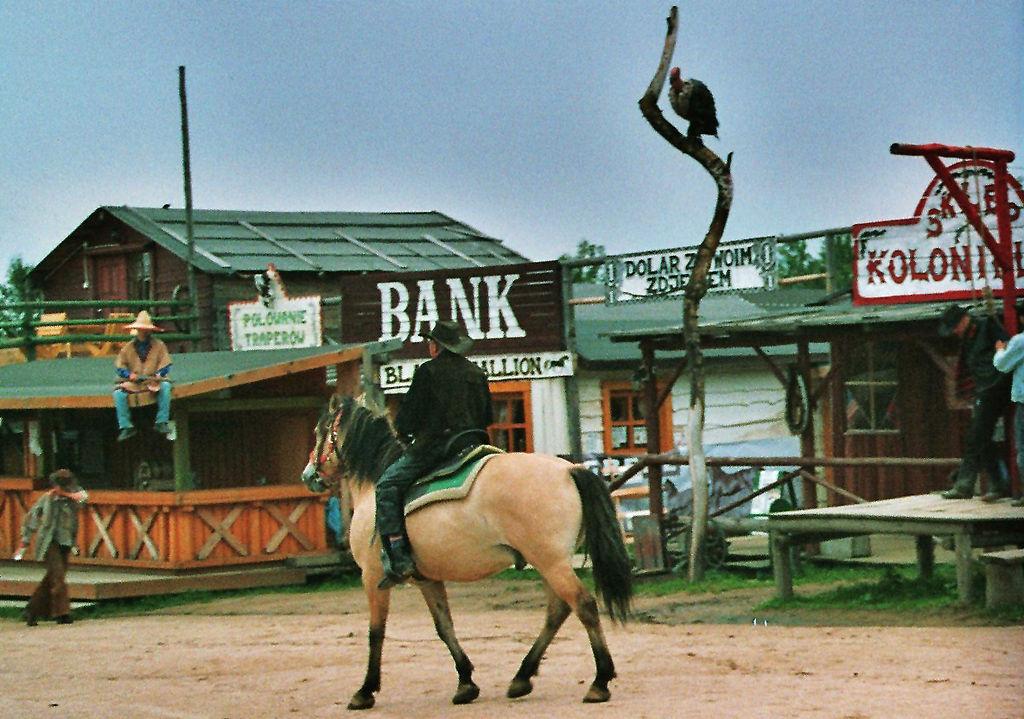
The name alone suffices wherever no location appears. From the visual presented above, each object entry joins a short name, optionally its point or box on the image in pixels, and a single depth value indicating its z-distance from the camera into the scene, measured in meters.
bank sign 23.59
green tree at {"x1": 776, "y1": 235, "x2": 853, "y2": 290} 46.81
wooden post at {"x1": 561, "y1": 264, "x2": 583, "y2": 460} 23.73
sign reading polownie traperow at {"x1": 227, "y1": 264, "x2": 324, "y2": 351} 24.59
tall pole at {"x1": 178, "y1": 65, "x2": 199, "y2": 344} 28.22
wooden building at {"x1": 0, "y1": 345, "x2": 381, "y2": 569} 19.83
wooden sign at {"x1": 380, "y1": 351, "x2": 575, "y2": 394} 23.61
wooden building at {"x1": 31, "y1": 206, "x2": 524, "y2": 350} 28.66
